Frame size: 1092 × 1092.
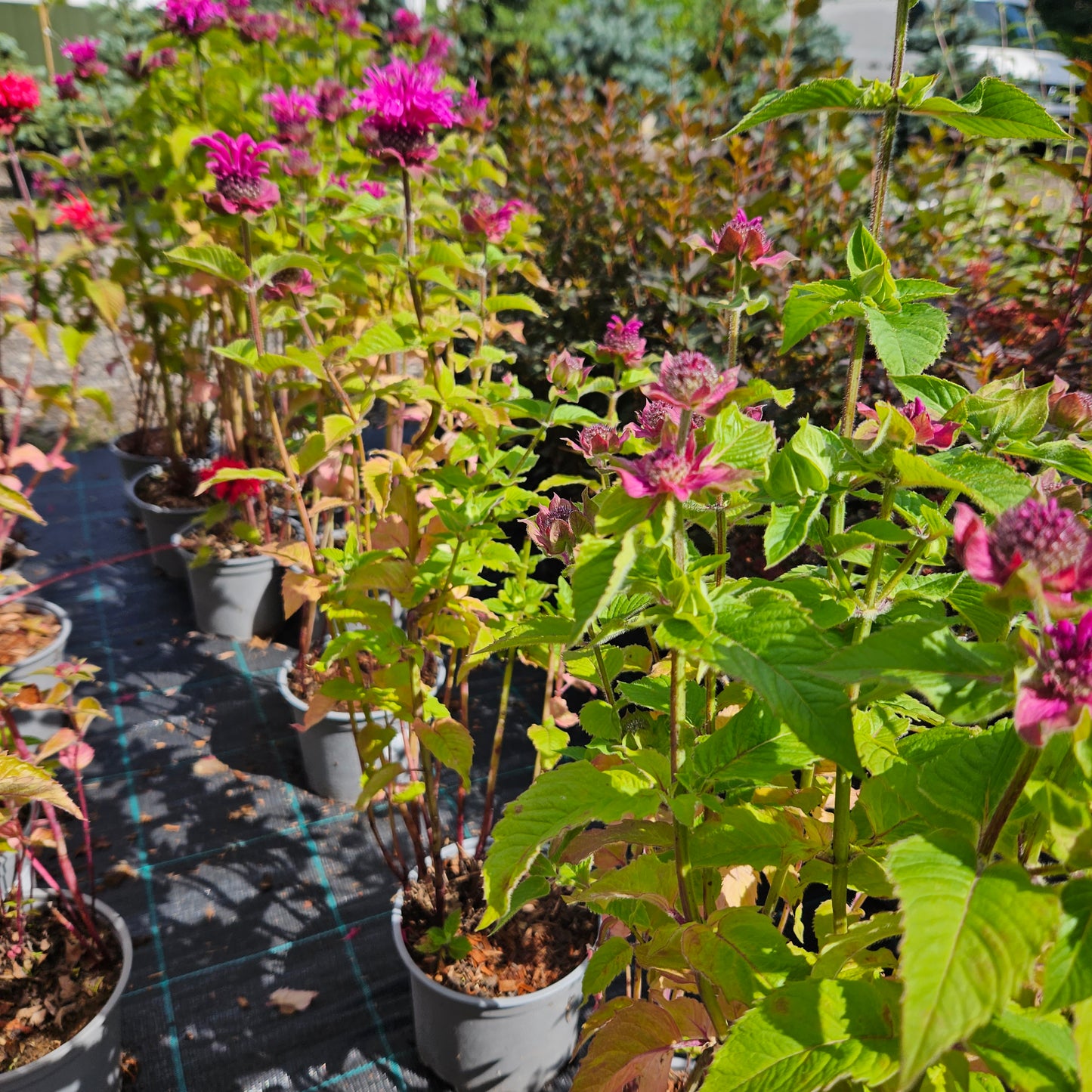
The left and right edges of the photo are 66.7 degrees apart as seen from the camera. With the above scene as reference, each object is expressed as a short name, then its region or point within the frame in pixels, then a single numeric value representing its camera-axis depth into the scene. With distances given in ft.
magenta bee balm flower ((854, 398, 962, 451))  2.28
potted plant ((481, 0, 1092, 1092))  1.54
